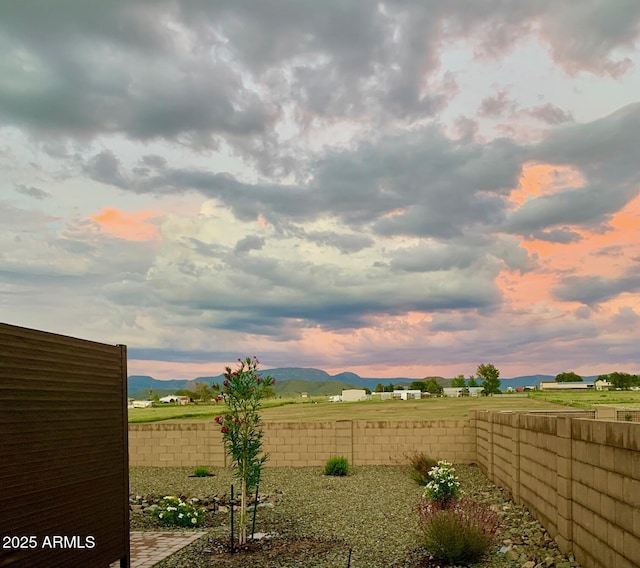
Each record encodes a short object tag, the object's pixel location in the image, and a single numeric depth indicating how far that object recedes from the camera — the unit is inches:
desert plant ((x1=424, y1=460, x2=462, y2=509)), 562.9
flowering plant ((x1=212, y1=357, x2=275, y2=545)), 464.8
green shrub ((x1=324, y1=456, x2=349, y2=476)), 846.5
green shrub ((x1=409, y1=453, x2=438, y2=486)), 743.1
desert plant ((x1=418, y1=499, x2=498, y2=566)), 396.8
